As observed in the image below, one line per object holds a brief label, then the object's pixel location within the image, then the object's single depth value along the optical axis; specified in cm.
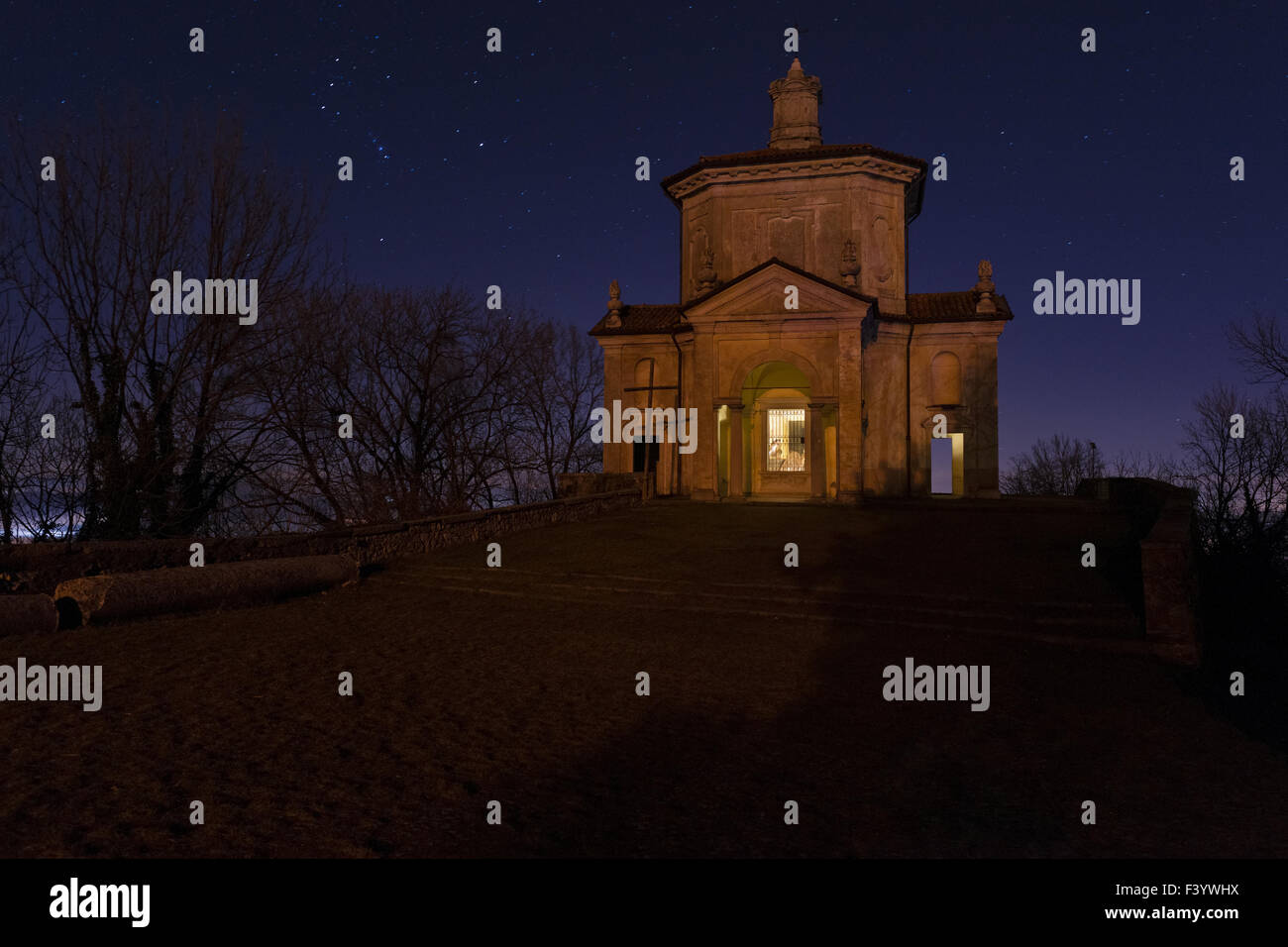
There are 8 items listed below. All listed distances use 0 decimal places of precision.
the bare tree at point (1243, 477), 2095
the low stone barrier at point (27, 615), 885
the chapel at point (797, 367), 2630
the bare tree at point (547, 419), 3400
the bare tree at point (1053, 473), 5528
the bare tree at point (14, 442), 1281
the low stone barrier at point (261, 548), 1098
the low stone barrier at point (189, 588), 962
